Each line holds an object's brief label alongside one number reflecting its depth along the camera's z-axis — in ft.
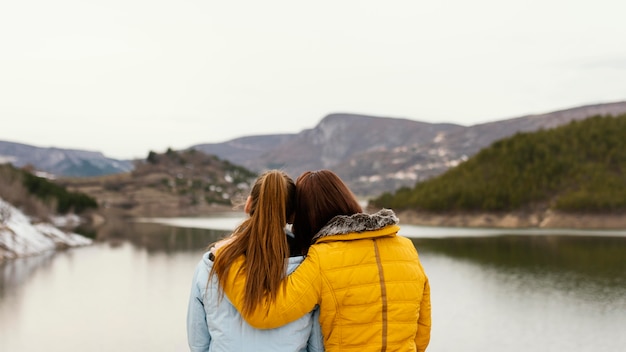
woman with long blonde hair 9.28
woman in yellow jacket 9.38
